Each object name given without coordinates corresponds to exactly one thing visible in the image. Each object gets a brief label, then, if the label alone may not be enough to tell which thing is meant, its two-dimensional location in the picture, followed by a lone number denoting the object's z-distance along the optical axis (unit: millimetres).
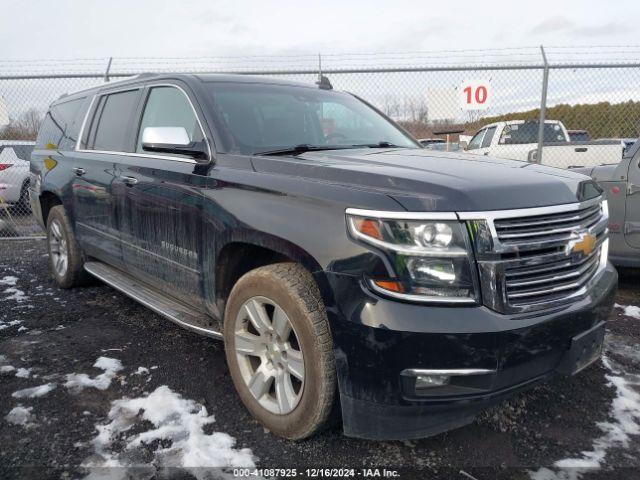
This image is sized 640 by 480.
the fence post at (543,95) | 7551
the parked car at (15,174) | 10234
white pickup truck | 9422
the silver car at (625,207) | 4676
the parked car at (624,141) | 9349
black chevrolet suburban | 1978
